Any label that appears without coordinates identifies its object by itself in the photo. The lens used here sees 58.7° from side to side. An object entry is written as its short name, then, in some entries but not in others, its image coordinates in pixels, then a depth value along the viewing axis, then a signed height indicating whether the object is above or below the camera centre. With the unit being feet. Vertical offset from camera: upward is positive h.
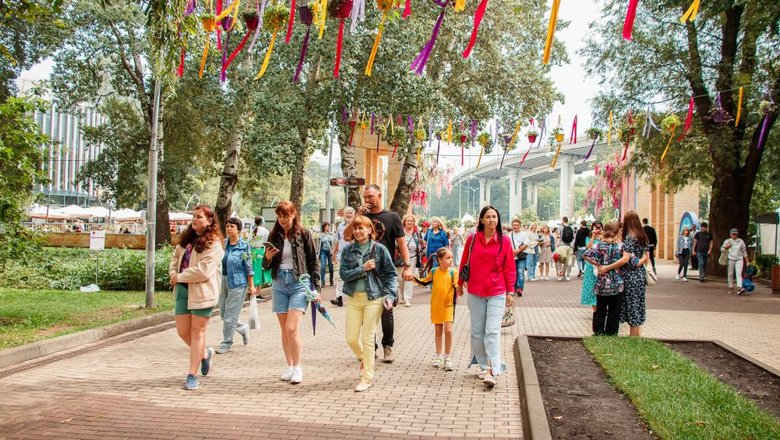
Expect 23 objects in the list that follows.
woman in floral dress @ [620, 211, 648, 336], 28.94 -1.47
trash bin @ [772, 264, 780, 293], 57.65 -2.90
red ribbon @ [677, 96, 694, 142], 63.91 +11.25
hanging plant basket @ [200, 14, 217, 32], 30.48 +9.26
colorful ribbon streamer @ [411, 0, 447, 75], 25.61 +7.55
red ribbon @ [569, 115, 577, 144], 69.72 +10.46
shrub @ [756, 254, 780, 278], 73.72 -2.21
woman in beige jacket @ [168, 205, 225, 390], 21.63 -1.47
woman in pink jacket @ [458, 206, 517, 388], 22.54 -1.62
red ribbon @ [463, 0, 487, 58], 22.84 +7.57
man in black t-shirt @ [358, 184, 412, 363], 26.08 +0.14
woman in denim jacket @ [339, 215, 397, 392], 22.23 -1.69
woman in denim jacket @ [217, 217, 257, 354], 28.71 -1.77
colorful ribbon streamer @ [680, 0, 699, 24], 20.56 +7.00
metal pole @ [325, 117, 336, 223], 84.48 +3.92
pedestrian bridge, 263.49 +30.27
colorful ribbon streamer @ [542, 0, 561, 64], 20.77 +6.68
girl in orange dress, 25.40 -2.39
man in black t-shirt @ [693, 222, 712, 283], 69.05 -0.46
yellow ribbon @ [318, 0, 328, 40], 25.77 +8.46
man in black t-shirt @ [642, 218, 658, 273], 63.93 +0.60
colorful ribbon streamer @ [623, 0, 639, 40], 20.35 +6.59
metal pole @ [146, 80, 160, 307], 41.39 +0.91
